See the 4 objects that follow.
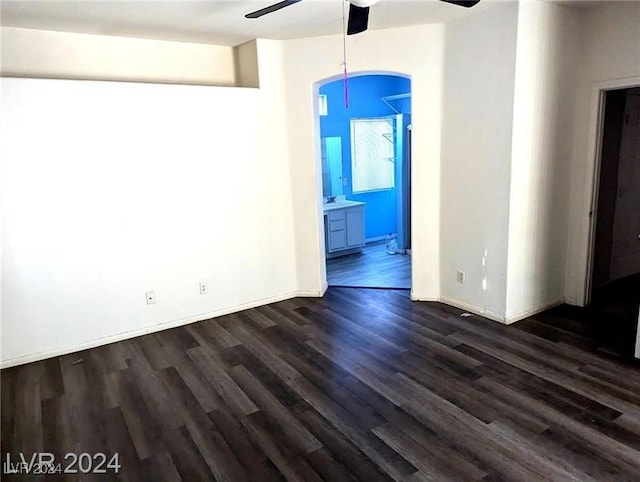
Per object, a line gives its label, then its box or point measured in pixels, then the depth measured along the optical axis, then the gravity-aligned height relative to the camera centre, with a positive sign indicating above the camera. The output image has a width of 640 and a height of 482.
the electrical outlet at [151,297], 4.21 -1.27
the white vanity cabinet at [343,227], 6.68 -1.17
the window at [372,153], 7.36 -0.12
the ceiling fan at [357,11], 2.55 +0.78
